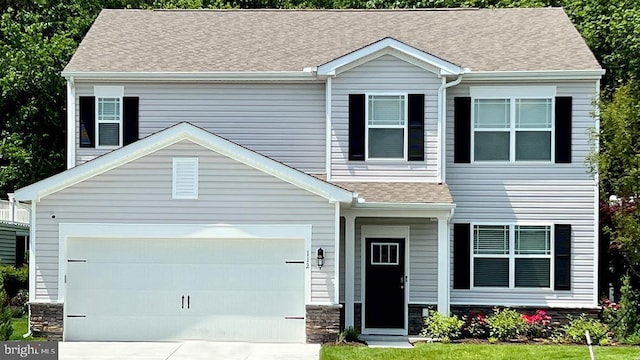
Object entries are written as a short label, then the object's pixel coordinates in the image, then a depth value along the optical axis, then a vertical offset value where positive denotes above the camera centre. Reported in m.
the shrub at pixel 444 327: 19.64 -2.76
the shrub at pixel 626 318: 19.58 -2.56
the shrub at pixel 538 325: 20.27 -2.79
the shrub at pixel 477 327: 20.33 -2.86
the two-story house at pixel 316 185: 19.16 +0.17
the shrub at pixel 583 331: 19.64 -2.83
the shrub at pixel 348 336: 18.83 -2.86
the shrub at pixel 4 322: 16.36 -2.31
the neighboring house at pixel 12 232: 31.67 -1.42
